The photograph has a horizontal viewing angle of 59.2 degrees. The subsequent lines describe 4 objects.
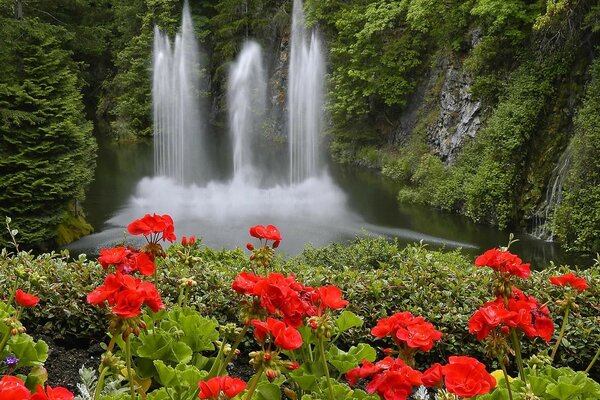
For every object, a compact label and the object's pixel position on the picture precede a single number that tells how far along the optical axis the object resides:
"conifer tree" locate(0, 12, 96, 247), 8.29
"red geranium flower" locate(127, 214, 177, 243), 1.64
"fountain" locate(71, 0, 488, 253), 9.88
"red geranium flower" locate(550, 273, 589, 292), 1.62
